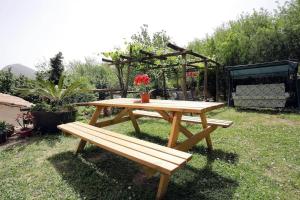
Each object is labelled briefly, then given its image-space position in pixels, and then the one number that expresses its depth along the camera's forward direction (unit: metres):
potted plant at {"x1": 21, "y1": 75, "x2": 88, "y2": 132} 4.51
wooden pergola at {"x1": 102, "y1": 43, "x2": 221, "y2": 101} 4.89
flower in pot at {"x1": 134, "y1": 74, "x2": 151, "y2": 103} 3.01
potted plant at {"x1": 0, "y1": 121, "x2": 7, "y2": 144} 4.03
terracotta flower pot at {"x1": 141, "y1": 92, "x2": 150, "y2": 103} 3.08
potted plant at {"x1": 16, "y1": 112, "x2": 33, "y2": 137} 4.39
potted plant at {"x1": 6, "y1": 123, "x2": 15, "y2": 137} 4.25
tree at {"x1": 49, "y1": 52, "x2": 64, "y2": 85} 10.80
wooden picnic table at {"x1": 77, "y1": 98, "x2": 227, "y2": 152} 2.25
